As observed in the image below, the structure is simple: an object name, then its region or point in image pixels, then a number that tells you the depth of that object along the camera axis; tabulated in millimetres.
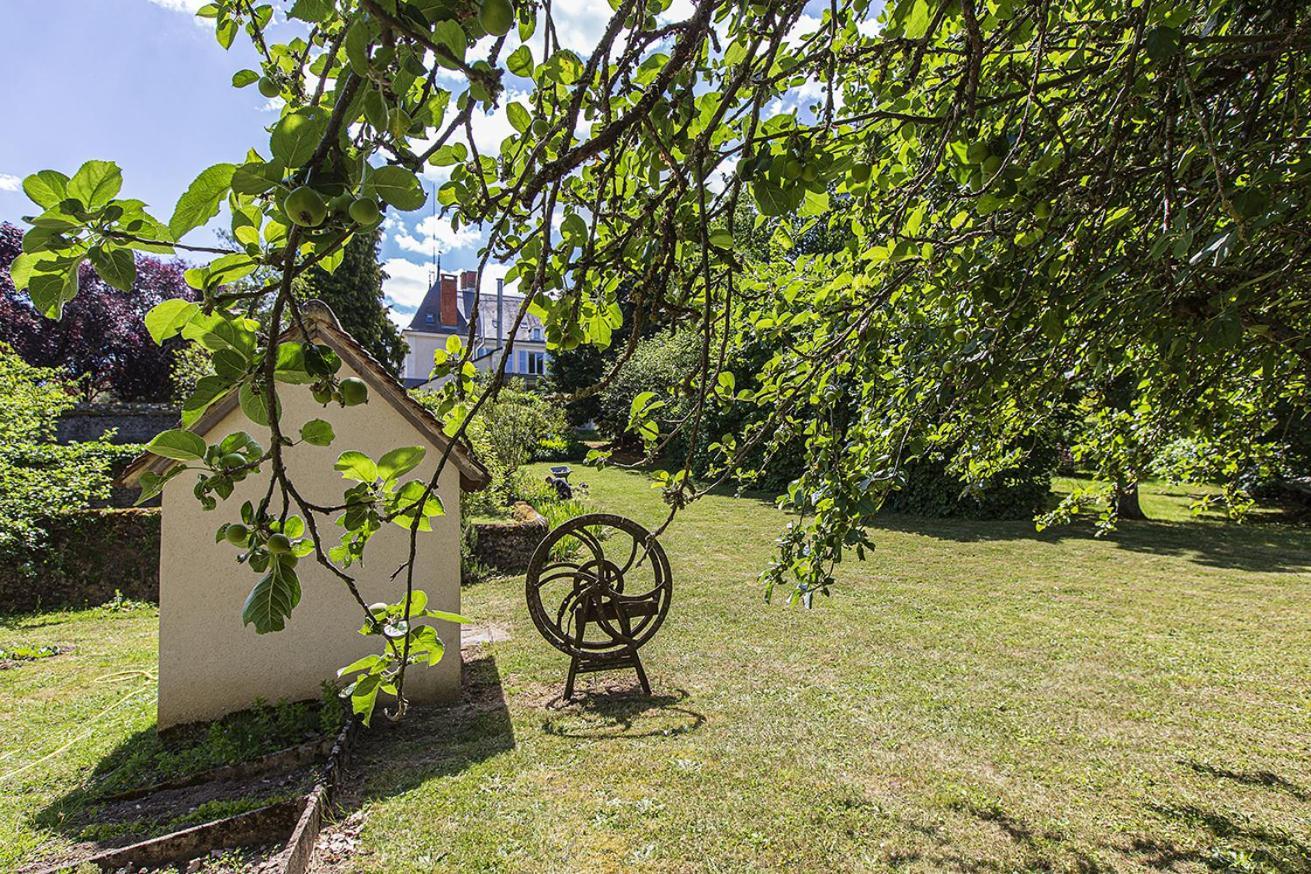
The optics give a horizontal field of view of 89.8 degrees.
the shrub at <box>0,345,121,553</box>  8711
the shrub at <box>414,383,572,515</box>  13688
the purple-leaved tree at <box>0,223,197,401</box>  21969
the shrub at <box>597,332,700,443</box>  19031
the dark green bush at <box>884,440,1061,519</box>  13906
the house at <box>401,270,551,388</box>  38156
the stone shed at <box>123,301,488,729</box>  5070
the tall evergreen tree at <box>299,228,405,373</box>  21641
